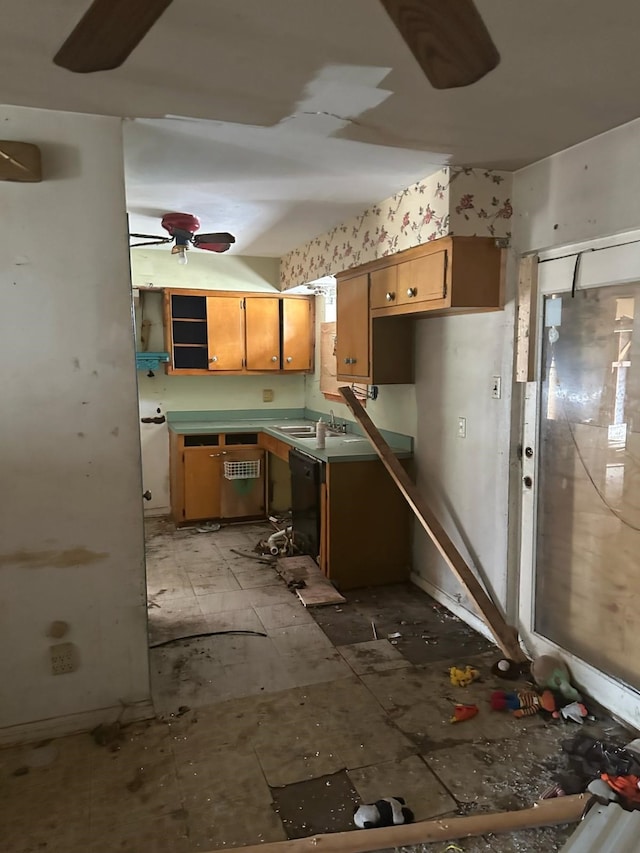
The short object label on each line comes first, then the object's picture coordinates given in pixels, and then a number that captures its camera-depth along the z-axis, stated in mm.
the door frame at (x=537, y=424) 2451
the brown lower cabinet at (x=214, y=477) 5250
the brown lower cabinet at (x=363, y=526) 3883
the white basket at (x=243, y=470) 5285
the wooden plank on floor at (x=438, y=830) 1774
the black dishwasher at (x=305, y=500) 4020
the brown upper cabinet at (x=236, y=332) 5434
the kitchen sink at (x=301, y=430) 5137
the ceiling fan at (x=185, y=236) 3830
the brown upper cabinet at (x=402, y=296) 3033
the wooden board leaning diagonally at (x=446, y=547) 3078
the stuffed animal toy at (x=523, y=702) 2595
